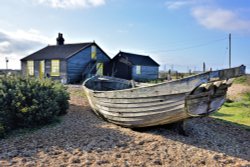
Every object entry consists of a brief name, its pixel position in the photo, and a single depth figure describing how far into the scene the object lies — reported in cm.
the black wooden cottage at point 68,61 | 2364
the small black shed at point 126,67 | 2781
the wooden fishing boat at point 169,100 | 501
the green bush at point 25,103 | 602
